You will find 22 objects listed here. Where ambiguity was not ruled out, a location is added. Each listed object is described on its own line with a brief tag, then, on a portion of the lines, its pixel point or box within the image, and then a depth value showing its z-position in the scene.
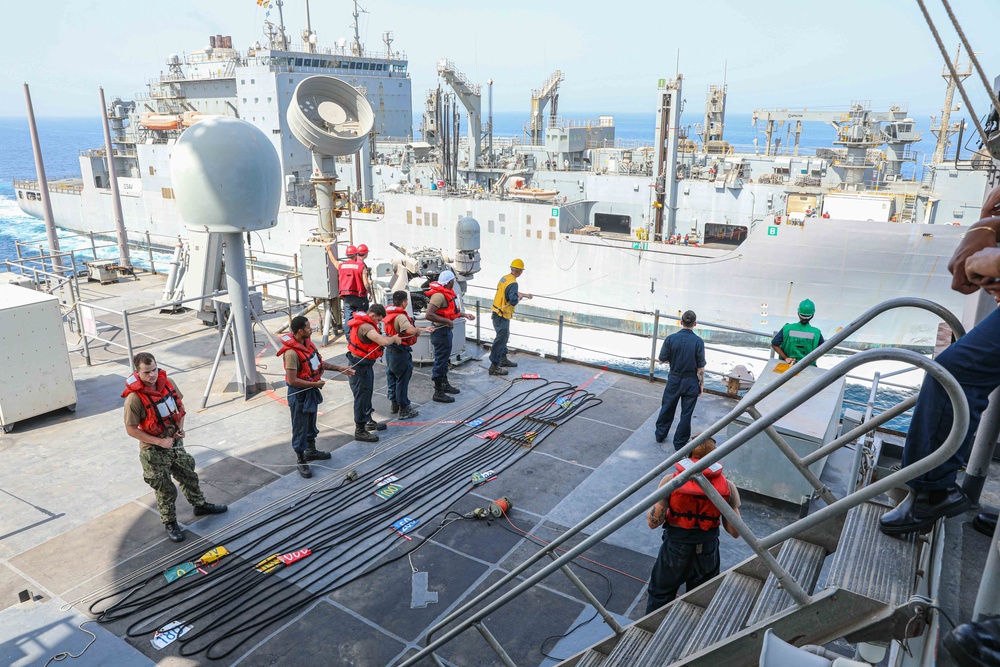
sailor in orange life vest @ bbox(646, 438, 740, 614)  3.74
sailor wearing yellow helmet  8.60
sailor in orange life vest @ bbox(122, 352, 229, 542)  5.04
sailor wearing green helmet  6.45
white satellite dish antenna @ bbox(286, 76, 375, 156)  10.24
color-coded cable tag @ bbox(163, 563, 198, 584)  4.81
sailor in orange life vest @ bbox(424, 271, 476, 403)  8.12
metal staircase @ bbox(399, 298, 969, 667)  2.01
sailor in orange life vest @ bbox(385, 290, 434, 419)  7.17
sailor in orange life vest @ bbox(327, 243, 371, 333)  9.34
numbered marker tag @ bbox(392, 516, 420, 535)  5.48
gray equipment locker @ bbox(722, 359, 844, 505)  5.34
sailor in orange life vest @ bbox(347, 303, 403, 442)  6.86
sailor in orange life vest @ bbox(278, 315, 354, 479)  6.12
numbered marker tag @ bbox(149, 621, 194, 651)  4.17
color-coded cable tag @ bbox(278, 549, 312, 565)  5.03
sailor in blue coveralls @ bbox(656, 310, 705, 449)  6.43
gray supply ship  22.83
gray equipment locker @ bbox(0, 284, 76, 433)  6.98
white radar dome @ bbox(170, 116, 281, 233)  7.49
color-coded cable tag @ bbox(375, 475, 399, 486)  6.25
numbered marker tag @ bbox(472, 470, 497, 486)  6.22
